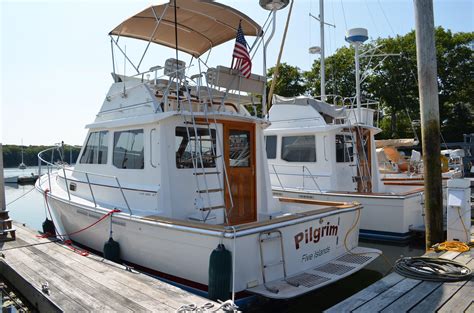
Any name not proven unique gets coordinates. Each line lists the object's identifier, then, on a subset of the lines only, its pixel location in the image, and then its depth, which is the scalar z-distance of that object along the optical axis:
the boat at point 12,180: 30.45
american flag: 6.36
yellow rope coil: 5.49
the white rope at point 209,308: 3.53
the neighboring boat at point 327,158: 9.04
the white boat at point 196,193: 4.65
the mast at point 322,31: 12.26
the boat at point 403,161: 13.79
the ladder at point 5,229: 7.06
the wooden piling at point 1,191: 6.95
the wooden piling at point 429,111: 5.81
